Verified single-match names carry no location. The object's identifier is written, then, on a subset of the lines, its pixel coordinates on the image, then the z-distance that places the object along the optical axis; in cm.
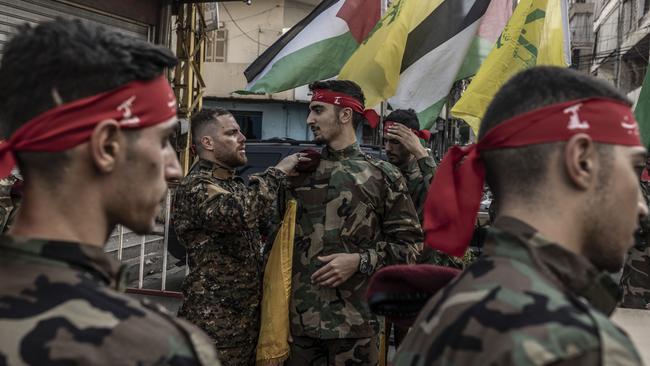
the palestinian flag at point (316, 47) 536
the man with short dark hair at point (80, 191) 126
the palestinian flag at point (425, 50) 517
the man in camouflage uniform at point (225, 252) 387
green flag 473
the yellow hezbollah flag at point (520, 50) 484
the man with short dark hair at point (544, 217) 135
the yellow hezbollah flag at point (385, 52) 514
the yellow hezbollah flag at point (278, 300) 395
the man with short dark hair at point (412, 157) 495
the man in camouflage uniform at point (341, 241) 386
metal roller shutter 702
